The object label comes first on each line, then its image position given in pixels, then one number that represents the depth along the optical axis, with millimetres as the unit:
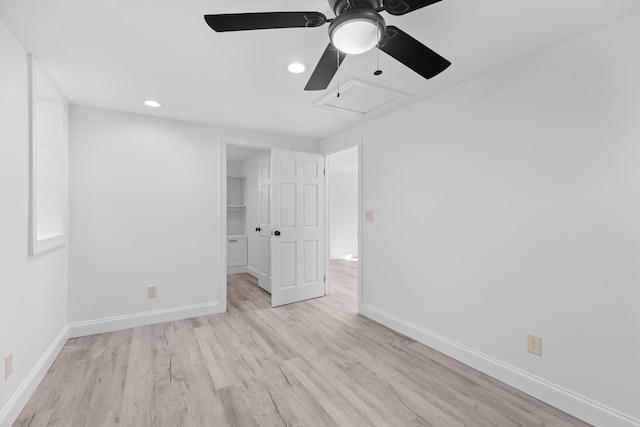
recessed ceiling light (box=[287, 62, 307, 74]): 2117
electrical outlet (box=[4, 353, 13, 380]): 1701
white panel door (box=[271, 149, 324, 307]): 3820
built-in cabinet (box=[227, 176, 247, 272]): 5742
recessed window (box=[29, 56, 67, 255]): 2049
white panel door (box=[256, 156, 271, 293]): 4590
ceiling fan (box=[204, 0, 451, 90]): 1113
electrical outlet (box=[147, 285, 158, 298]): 3264
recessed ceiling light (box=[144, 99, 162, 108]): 2816
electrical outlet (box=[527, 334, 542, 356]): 1994
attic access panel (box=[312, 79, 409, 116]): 2494
